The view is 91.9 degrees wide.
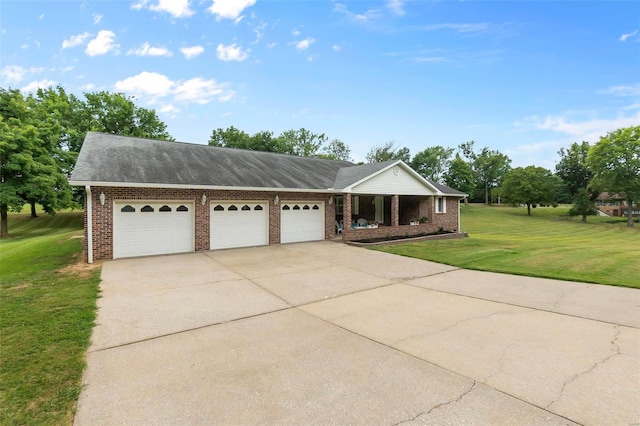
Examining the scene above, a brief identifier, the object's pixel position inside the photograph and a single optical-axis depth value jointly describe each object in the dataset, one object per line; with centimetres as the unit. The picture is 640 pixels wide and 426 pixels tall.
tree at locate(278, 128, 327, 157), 4462
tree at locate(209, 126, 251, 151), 3647
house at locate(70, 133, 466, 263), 1041
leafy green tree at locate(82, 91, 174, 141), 3014
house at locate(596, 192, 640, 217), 6253
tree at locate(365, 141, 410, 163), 5141
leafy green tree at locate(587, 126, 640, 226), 3909
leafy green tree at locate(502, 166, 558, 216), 4719
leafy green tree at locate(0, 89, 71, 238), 2003
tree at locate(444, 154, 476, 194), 5734
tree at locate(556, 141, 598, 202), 5381
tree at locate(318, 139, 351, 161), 4982
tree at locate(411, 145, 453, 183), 5784
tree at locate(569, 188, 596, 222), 4312
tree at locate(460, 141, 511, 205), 6562
